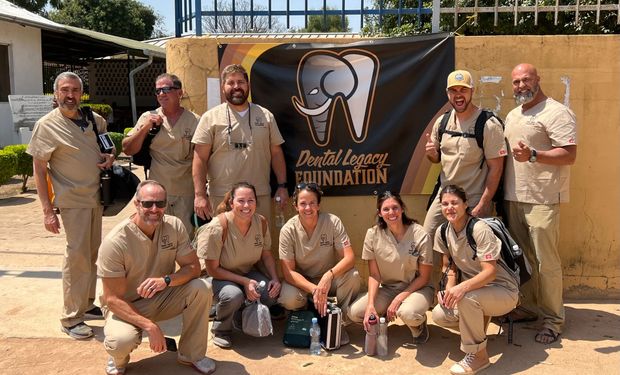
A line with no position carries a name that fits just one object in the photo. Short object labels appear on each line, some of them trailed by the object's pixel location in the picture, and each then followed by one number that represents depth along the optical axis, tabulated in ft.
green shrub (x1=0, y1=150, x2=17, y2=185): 32.58
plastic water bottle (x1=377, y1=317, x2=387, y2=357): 12.57
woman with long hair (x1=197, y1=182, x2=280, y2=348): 12.93
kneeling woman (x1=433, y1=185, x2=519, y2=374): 11.87
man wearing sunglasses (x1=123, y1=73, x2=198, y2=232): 14.37
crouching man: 11.12
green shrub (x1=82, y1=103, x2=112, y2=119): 55.88
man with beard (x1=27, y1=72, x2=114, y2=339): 13.43
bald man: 12.91
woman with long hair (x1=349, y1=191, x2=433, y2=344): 12.85
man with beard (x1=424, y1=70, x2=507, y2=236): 13.29
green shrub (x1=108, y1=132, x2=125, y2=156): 46.04
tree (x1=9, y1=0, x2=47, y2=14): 94.32
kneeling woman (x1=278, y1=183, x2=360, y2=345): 13.29
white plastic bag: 12.59
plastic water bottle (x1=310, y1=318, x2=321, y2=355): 12.74
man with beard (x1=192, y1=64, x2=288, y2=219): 14.06
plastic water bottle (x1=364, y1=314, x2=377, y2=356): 12.51
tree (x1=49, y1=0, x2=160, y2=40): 106.11
